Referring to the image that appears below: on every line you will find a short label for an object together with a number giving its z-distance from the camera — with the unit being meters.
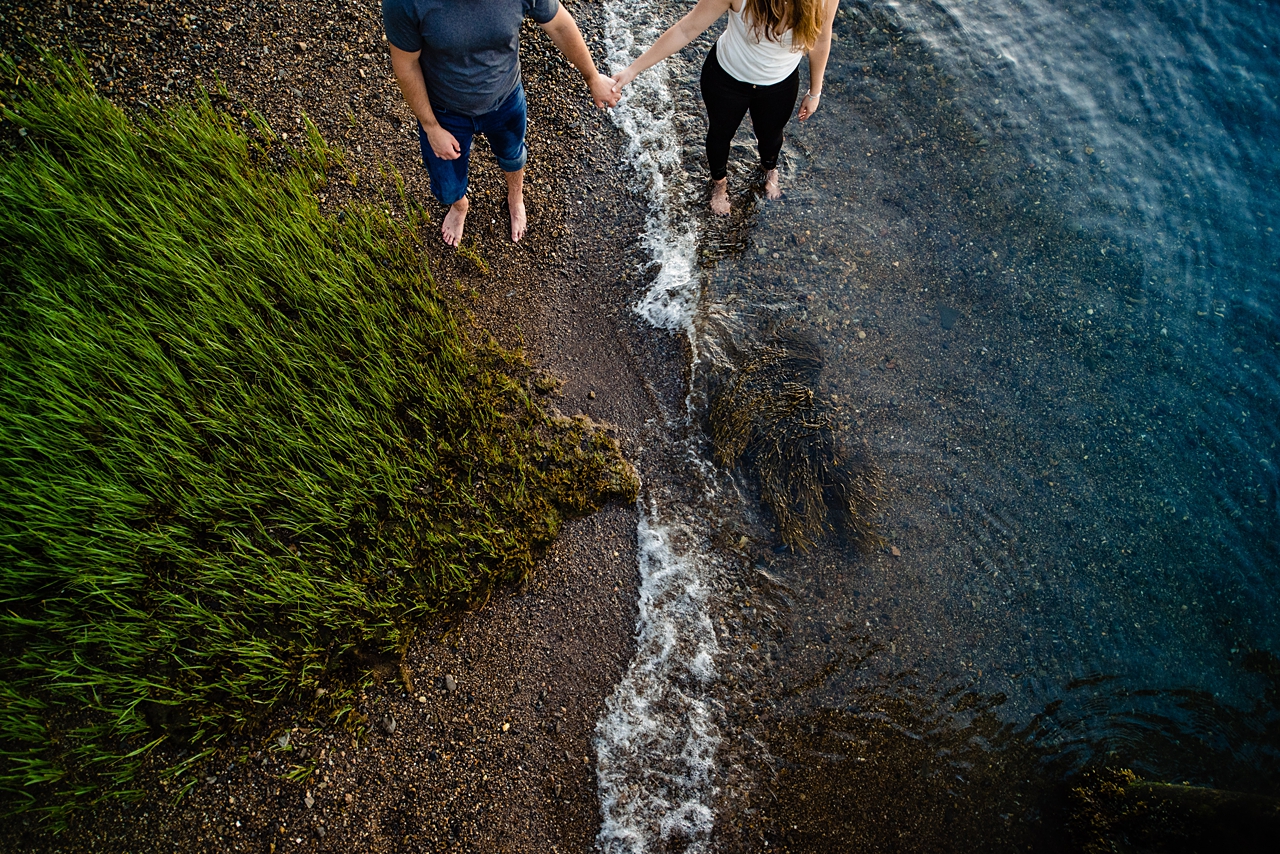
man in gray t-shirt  2.50
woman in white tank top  2.86
